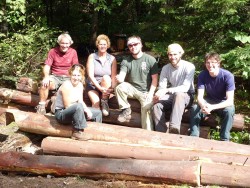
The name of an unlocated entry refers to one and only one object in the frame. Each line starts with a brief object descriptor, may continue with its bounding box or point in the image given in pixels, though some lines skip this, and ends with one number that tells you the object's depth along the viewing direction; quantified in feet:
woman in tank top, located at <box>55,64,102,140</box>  20.99
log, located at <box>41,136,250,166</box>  18.81
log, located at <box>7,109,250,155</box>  19.76
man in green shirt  22.53
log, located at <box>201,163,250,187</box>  16.83
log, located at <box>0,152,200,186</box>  17.39
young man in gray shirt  21.03
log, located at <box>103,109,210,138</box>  22.33
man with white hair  24.93
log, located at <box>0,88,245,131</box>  22.40
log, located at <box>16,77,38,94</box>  27.37
